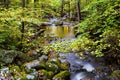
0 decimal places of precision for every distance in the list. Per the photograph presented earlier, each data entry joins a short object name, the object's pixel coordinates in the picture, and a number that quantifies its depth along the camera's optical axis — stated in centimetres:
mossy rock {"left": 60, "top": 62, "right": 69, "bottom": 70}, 630
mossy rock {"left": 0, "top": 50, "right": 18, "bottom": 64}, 621
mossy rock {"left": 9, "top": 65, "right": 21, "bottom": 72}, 564
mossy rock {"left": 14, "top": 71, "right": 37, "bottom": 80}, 515
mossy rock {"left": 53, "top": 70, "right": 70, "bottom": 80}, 549
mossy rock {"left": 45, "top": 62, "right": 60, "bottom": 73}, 592
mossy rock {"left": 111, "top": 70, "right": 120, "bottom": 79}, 539
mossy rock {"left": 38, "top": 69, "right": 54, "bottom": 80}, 551
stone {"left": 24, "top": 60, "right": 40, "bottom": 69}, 580
